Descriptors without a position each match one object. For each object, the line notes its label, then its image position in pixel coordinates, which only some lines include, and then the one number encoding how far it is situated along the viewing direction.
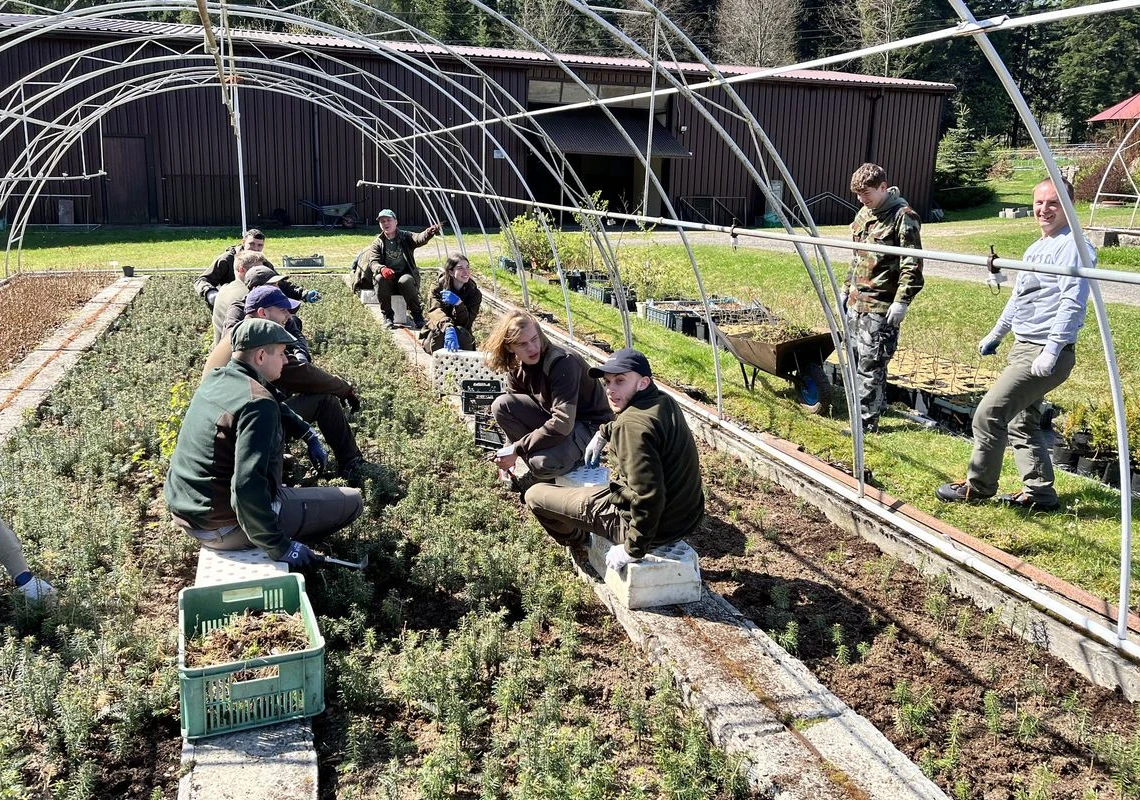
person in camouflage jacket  6.35
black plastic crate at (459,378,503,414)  7.09
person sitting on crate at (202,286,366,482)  5.84
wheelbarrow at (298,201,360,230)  23.83
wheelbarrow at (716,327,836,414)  7.19
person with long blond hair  5.22
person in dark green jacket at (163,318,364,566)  3.94
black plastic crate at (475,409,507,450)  6.57
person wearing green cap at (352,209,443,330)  10.85
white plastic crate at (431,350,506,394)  7.48
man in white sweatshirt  4.81
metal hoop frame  3.37
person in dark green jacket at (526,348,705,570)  3.94
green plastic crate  3.29
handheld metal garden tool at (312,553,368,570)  4.57
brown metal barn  22.41
